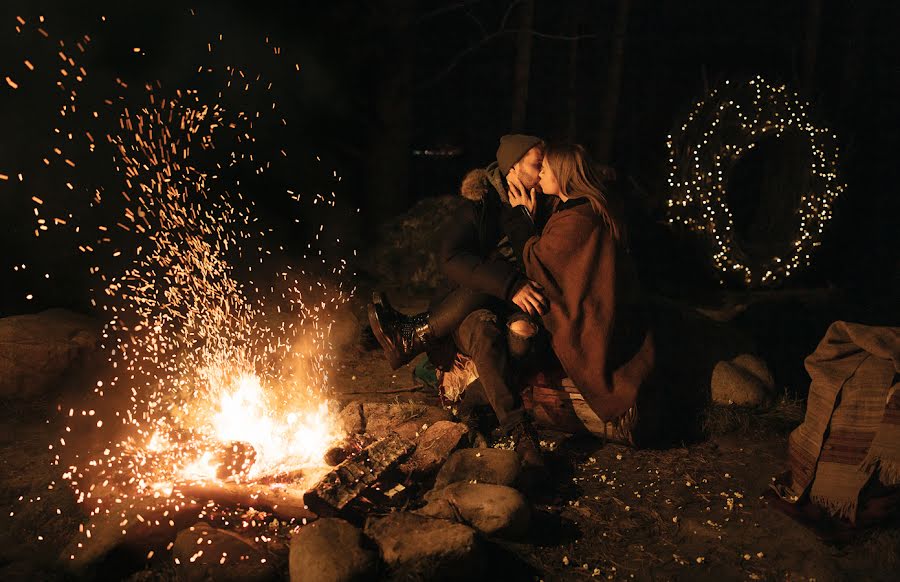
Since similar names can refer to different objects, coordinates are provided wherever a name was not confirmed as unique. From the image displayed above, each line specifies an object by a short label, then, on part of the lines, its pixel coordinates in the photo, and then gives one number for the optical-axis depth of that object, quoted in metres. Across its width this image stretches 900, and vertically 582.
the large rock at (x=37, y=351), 5.22
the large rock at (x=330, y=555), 3.08
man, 4.36
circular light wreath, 7.81
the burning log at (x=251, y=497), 3.75
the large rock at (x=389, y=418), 4.72
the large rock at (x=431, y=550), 3.13
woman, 4.29
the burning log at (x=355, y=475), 3.63
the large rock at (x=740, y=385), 4.97
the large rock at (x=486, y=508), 3.50
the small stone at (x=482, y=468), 3.90
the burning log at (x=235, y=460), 4.07
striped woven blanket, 3.53
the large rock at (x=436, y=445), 4.20
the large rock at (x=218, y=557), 3.18
